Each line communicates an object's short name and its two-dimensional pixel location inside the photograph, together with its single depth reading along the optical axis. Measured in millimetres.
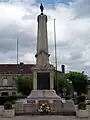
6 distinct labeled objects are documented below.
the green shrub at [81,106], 12574
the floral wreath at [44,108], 13172
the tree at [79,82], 34903
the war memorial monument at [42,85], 14389
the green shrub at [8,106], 12727
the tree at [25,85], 33393
